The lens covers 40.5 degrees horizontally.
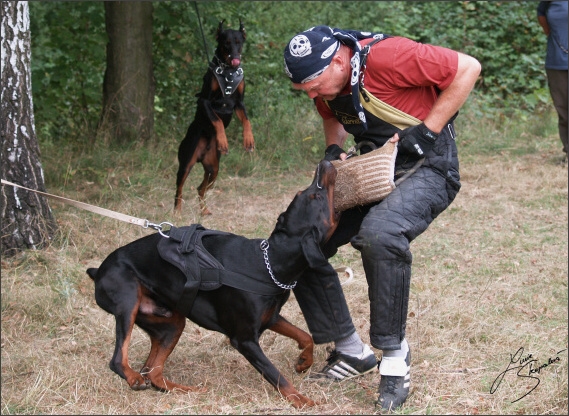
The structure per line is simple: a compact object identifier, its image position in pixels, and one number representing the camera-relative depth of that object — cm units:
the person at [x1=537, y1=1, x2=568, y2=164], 805
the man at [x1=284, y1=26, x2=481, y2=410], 359
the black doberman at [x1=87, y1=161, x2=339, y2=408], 378
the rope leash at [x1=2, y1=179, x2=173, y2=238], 393
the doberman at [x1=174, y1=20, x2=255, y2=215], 744
